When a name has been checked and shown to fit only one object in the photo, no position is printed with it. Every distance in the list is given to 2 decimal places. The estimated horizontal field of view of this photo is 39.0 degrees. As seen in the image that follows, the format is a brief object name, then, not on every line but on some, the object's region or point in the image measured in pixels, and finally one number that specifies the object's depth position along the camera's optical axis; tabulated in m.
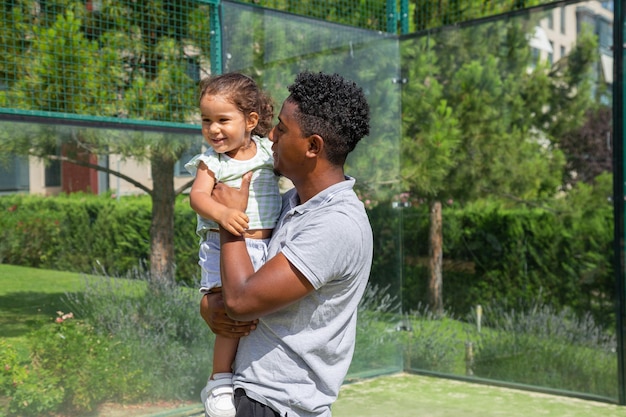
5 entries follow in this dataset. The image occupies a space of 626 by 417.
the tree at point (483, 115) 5.53
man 1.84
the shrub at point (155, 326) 4.52
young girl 2.05
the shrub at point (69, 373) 4.14
